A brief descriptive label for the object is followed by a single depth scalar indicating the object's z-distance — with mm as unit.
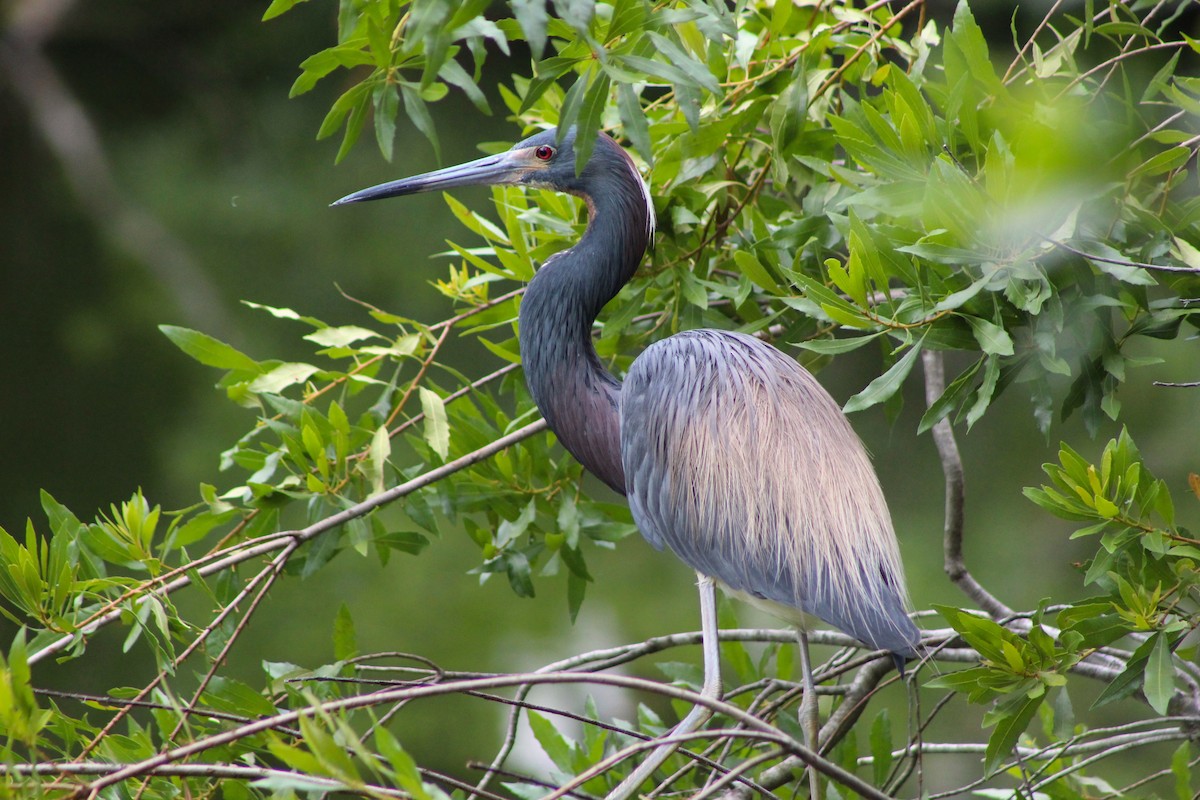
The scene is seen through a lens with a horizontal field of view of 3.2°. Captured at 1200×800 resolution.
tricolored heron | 9879
